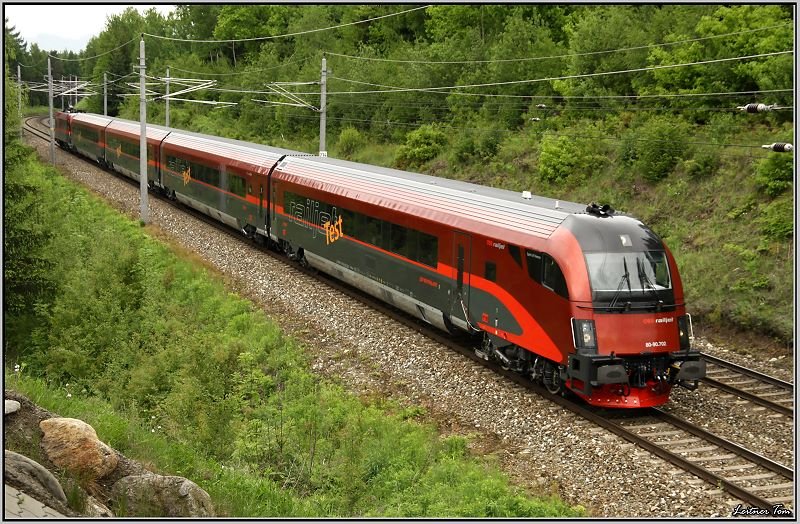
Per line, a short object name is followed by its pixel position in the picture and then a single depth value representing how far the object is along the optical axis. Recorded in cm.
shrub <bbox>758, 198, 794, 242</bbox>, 1981
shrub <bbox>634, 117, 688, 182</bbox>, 2492
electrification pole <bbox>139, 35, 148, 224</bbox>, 3017
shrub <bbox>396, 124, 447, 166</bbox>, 3909
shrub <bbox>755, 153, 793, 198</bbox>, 2086
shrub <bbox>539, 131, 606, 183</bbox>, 2869
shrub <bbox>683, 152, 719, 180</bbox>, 2388
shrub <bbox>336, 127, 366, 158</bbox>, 4603
